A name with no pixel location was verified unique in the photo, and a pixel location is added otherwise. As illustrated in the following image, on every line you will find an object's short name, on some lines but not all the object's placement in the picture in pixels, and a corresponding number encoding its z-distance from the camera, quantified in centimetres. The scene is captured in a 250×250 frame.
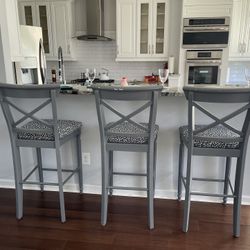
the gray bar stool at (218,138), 148
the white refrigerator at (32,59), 258
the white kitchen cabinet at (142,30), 421
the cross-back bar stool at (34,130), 168
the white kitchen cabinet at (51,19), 444
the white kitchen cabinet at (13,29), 212
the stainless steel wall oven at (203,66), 400
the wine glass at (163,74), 204
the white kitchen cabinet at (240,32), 398
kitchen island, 212
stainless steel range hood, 446
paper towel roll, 431
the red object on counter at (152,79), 369
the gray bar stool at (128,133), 159
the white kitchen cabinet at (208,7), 385
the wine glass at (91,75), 234
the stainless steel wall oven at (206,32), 388
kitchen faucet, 265
